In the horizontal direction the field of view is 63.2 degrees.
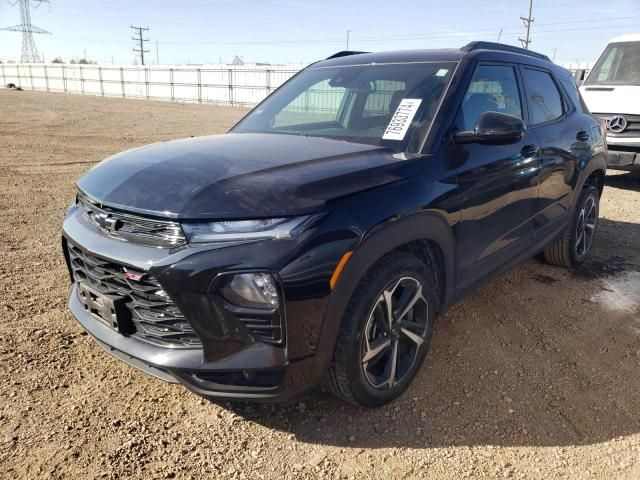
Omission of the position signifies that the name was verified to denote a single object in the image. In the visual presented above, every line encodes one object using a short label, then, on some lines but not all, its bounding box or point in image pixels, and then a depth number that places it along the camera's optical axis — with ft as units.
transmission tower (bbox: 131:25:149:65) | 283.59
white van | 26.96
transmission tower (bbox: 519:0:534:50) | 136.34
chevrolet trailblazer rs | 6.94
